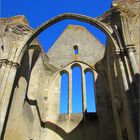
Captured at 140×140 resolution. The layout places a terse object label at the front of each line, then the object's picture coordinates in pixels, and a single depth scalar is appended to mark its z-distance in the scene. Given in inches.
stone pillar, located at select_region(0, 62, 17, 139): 212.7
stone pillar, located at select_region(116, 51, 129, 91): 199.9
